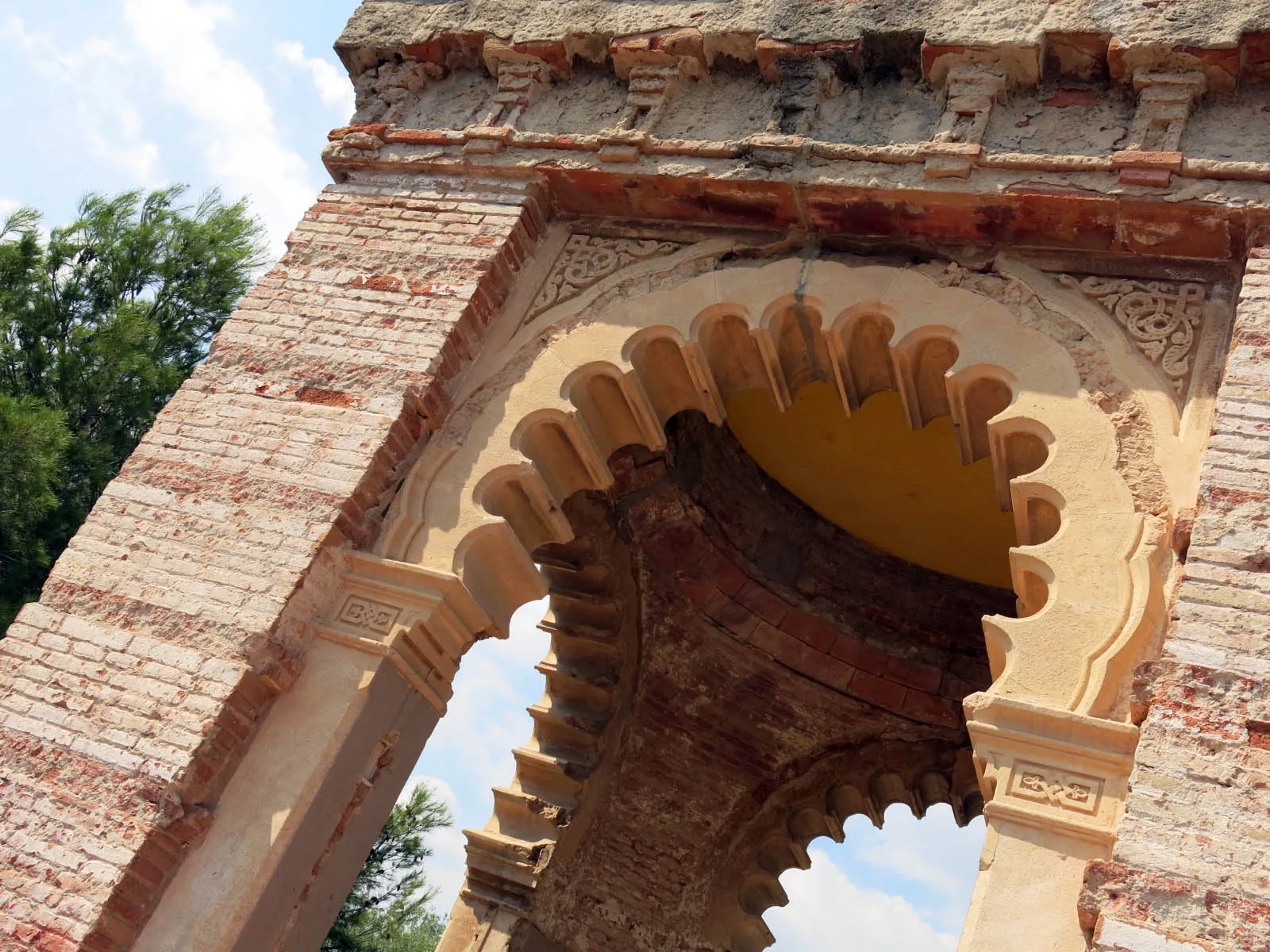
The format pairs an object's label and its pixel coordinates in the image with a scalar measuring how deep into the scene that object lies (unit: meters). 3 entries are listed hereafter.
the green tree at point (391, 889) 12.73
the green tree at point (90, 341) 7.98
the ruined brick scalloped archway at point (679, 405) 3.37
